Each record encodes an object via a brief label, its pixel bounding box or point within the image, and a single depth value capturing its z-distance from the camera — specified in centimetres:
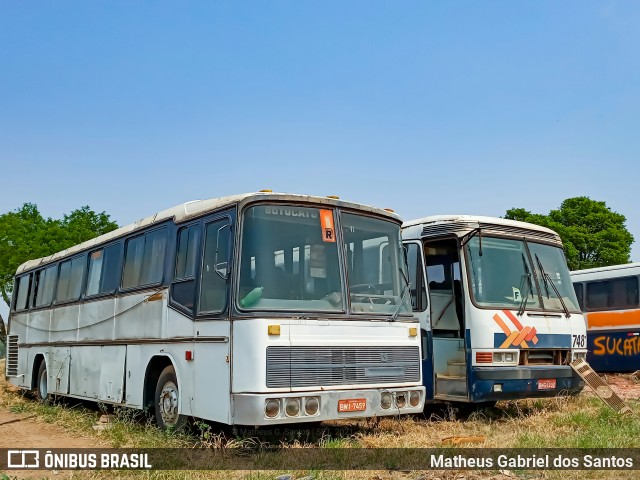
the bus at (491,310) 1071
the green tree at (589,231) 4403
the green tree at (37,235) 4309
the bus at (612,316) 1855
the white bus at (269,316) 794
